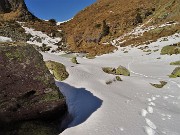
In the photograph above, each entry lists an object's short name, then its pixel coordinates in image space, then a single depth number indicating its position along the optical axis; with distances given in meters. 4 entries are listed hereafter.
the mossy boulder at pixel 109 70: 8.18
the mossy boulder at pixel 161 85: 6.83
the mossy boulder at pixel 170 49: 11.85
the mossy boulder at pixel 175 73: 8.02
